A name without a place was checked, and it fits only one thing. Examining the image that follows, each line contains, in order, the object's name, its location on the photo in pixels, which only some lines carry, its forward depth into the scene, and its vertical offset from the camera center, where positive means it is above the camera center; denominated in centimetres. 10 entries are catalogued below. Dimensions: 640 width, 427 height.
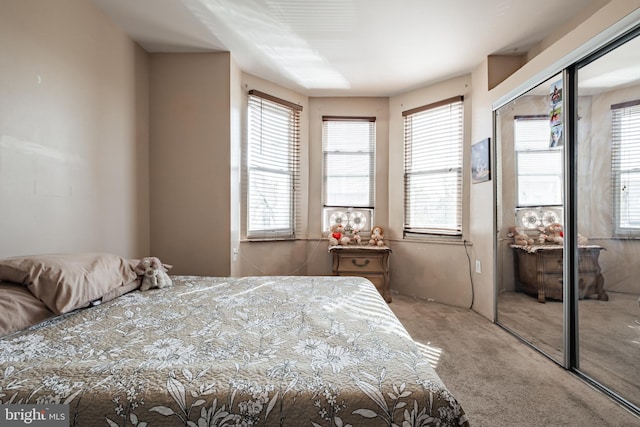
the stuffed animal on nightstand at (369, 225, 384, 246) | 385 -30
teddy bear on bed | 192 -39
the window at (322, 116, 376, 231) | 407 +63
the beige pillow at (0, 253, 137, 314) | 135 -31
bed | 81 -49
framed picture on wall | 304 +55
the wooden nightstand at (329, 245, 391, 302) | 363 -59
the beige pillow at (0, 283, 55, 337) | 120 -40
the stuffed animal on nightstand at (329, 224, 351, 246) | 380 -28
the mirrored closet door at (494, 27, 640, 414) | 168 -2
